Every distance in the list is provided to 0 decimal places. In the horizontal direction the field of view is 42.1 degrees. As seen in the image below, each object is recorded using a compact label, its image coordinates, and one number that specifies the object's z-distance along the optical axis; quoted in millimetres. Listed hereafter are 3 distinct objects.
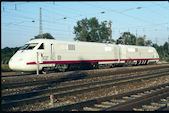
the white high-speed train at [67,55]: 18156
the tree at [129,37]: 115075
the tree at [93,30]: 83875
